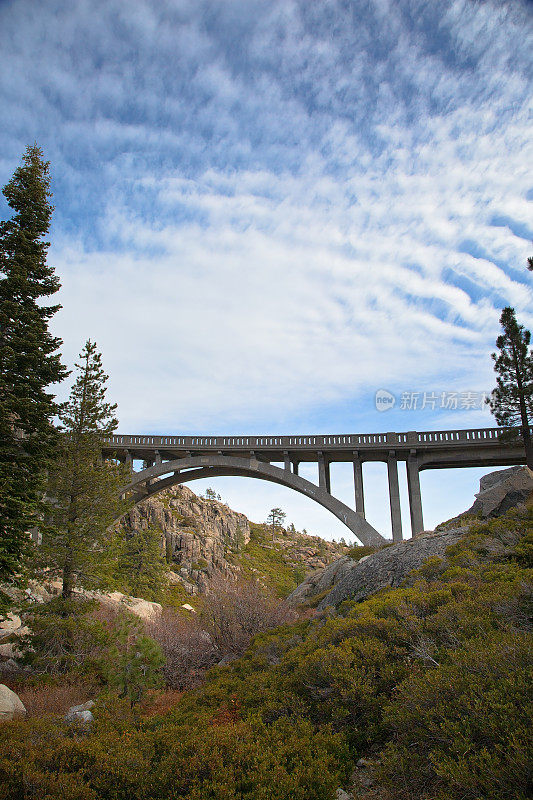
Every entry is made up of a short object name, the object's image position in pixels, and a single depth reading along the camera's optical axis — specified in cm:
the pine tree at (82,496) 1501
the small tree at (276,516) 8019
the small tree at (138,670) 1114
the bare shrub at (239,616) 1317
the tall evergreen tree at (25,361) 1273
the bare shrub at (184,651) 1211
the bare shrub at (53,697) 1025
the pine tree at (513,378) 2023
